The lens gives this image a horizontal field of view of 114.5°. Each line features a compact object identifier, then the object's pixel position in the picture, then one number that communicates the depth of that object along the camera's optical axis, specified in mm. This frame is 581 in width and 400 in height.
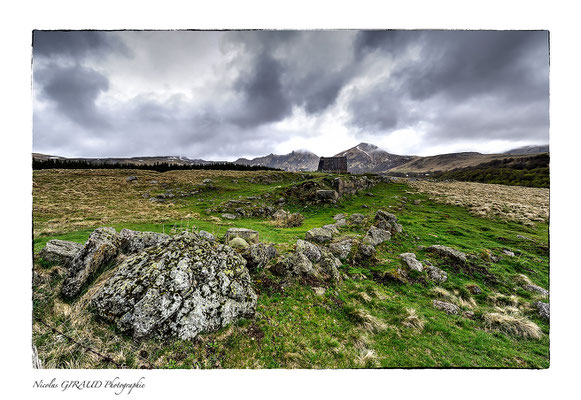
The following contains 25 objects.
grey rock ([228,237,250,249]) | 7227
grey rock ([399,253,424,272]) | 8469
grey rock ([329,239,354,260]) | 9109
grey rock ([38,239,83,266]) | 5738
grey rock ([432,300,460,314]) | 6356
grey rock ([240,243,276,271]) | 6719
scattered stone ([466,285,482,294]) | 7506
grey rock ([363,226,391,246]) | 10508
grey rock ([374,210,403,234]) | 12969
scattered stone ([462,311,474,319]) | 6239
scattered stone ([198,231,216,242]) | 7950
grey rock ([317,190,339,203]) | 22547
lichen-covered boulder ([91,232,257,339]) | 3912
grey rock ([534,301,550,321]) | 6316
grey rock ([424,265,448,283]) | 8073
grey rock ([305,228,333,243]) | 10758
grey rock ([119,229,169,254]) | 6199
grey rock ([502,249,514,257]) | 10380
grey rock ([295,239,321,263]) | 7708
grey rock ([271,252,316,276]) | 6719
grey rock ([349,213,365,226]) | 14598
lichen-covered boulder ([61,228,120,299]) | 4738
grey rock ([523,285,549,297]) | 7623
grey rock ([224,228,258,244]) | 9000
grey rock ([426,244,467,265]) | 9539
